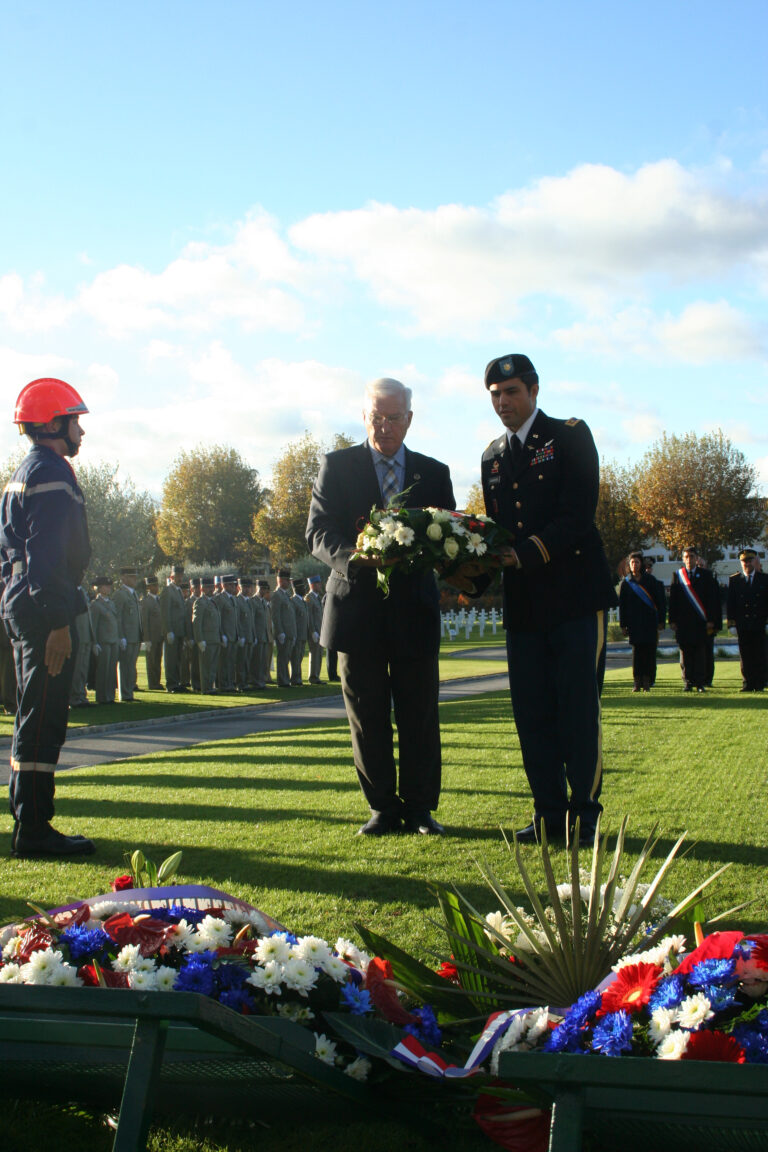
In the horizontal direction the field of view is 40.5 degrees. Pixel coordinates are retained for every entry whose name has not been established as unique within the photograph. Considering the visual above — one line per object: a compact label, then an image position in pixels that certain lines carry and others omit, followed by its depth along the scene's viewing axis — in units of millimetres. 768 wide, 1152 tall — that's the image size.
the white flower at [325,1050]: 2148
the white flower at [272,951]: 2389
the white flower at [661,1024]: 1864
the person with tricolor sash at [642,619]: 17516
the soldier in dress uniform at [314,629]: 26734
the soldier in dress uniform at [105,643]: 20062
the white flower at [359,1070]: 2145
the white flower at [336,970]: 2412
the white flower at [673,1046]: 1785
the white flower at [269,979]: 2299
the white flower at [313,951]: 2434
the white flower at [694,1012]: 1853
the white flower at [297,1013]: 2275
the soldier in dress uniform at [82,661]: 18797
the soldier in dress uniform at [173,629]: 23688
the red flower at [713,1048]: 1776
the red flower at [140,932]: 2510
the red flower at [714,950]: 2047
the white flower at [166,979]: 2338
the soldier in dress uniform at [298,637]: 25953
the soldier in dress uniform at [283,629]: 25359
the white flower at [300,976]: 2316
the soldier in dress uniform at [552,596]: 5445
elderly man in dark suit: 5621
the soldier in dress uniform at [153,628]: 24312
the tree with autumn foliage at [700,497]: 63812
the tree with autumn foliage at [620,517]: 68500
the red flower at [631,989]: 1968
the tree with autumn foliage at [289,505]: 69000
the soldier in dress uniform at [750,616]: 17250
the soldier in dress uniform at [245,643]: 24469
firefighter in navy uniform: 5328
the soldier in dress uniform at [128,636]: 21047
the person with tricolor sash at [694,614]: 17172
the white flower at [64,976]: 2354
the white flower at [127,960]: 2391
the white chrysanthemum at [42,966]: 2368
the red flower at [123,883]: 3075
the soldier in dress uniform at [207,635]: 22844
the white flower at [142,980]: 2316
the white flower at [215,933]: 2518
